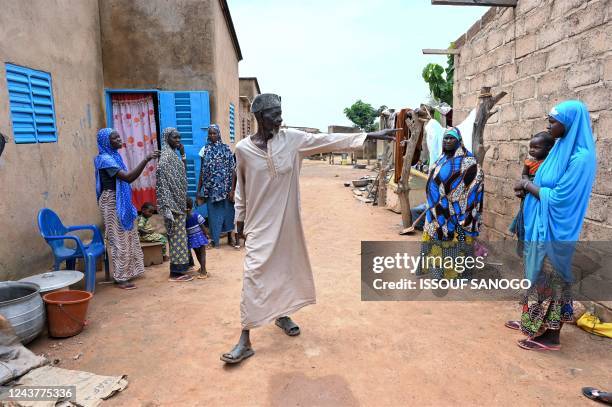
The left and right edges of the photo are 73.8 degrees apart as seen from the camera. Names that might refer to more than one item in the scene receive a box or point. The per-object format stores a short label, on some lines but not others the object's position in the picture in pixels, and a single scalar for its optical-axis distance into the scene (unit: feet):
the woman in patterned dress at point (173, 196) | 14.94
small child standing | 15.94
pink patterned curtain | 22.36
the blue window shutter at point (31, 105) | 13.64
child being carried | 11.34
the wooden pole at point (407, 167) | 23.89
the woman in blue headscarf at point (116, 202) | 13.87
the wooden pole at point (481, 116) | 15.71
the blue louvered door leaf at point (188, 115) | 22.08
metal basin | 9.78
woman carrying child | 9.46
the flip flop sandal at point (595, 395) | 8.03
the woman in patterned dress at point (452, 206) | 13.66
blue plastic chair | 13.28
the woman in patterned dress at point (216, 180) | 20.22
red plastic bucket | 10.90
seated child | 17.46
